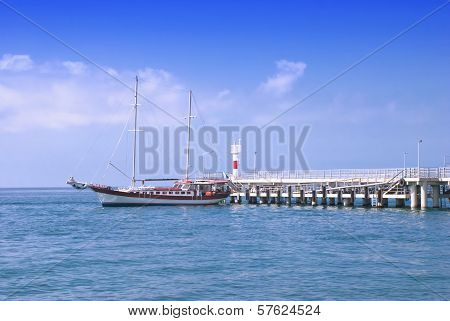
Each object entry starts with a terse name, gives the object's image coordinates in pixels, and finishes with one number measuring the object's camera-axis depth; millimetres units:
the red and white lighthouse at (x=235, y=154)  88794
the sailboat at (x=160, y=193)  73500
